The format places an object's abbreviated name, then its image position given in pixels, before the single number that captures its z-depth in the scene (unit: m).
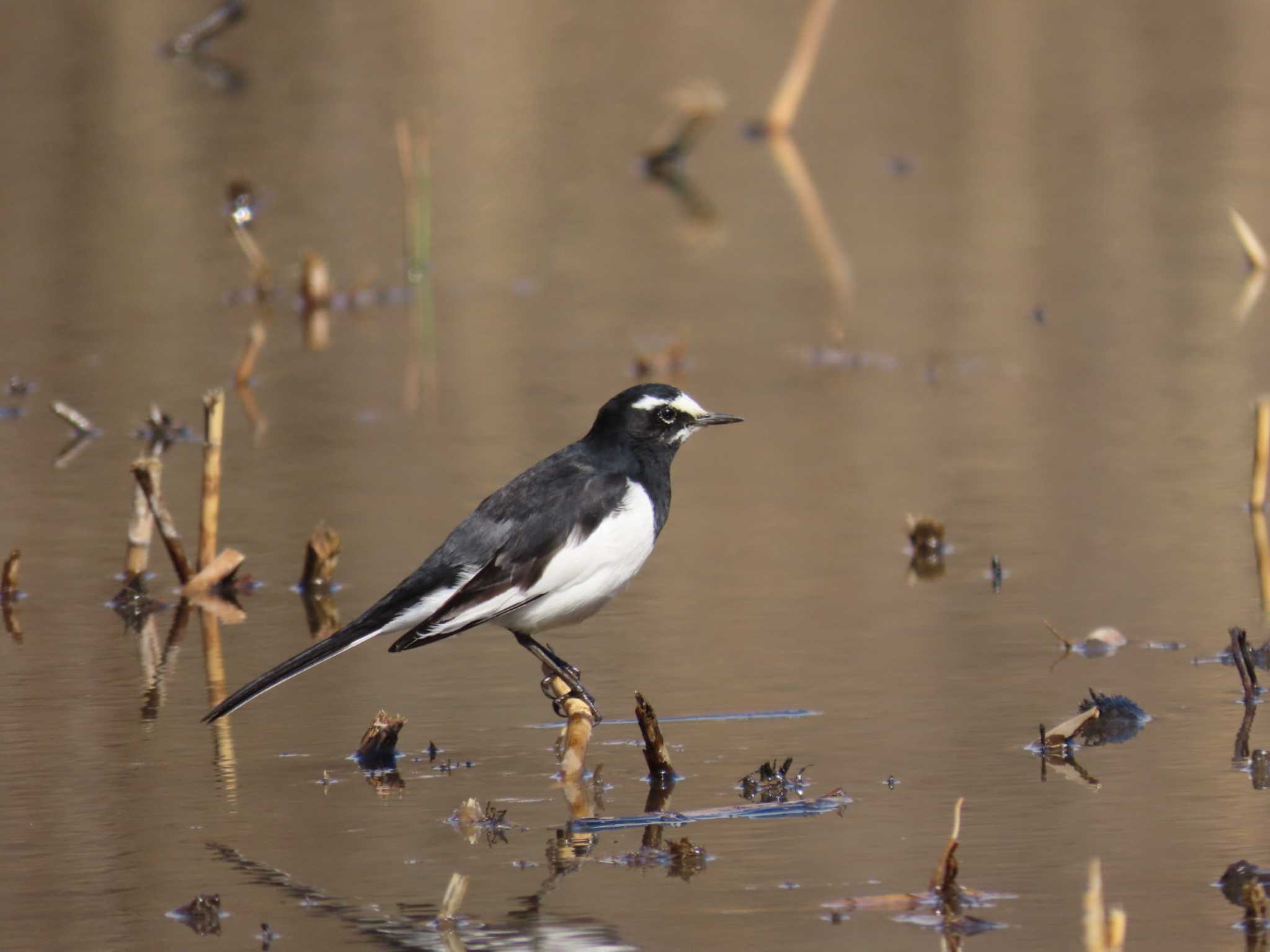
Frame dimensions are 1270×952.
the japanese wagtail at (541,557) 11.73
